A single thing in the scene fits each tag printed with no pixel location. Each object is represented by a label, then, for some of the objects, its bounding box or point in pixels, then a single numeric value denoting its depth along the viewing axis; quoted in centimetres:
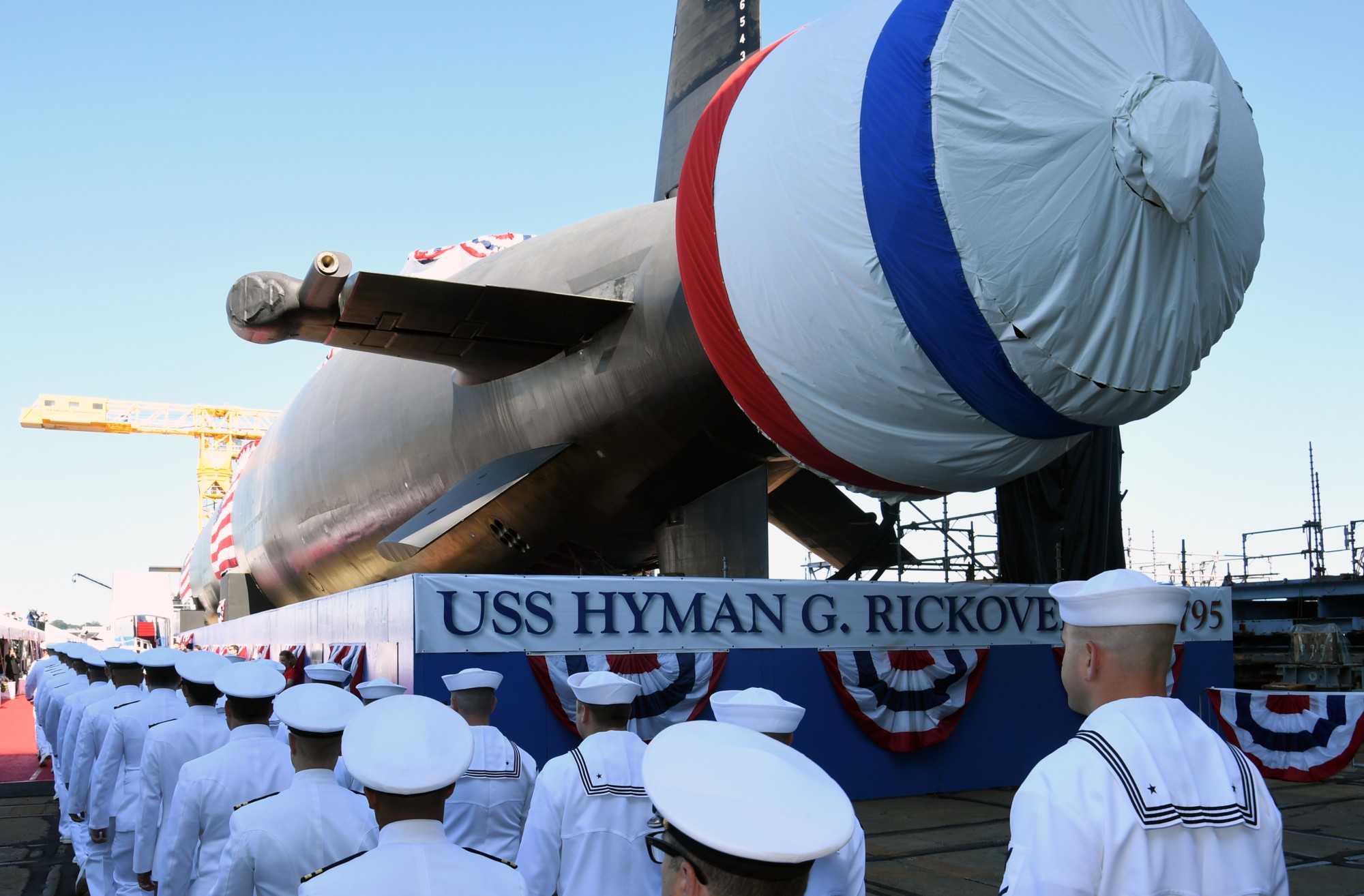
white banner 823
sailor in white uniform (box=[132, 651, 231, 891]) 529
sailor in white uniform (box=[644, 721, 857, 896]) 157
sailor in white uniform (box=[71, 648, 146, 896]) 732
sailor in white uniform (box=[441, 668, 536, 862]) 498
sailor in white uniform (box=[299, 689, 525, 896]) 254
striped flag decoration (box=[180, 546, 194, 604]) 2608
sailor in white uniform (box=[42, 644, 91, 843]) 1024
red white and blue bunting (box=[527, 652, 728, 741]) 841
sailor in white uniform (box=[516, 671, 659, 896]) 428
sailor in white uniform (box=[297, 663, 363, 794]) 725
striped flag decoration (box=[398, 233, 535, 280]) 1419
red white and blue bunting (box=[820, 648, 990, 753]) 936
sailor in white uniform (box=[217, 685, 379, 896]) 344
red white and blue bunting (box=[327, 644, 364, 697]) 921
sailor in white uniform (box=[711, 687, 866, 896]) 310
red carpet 1552
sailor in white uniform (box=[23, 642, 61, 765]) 1547
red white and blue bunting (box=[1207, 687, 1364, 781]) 998
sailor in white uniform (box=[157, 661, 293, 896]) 434
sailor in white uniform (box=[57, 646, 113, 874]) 847
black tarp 1100
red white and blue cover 593
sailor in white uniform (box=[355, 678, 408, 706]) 685
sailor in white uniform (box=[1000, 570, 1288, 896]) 246
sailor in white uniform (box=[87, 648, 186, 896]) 658
